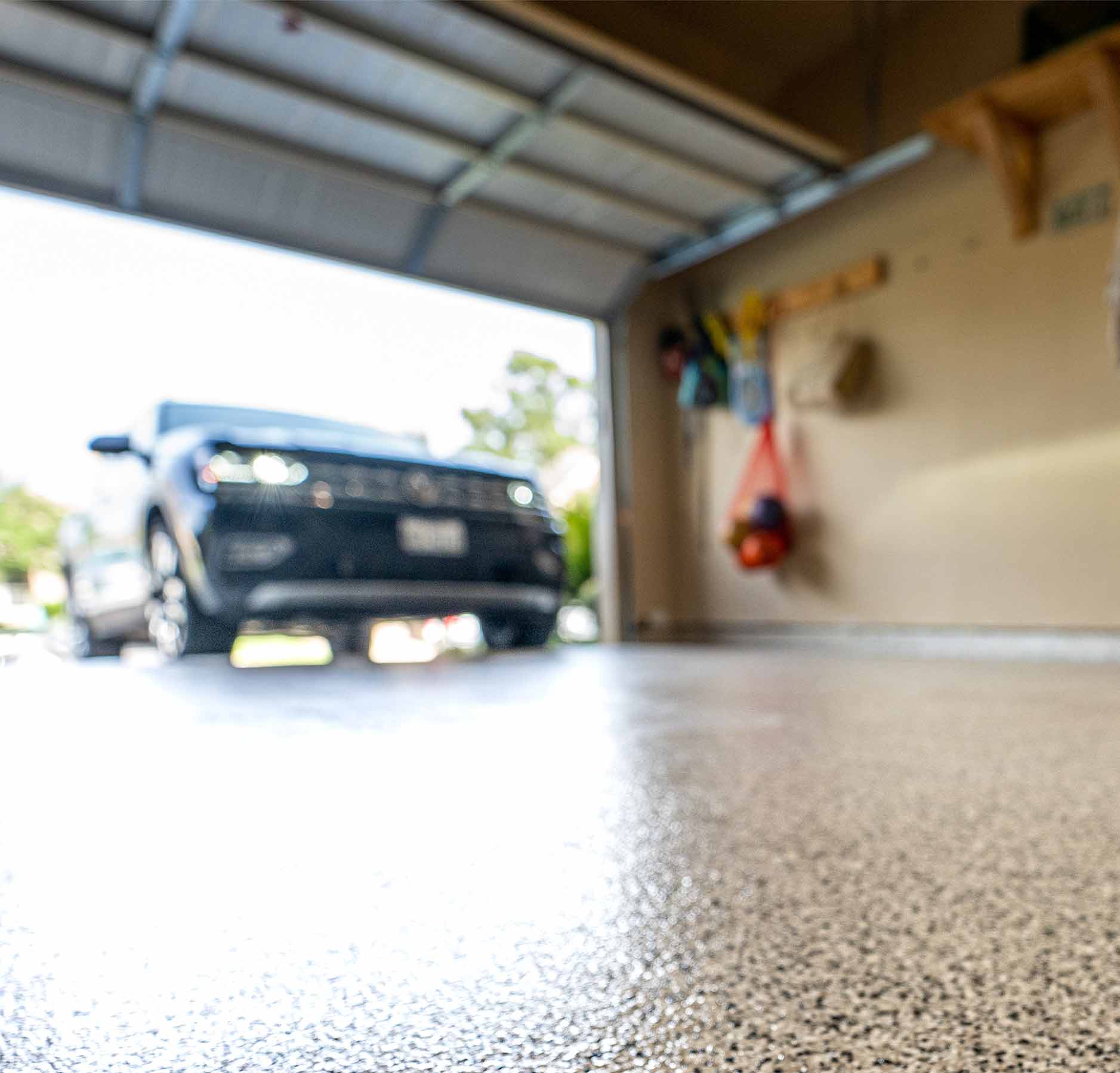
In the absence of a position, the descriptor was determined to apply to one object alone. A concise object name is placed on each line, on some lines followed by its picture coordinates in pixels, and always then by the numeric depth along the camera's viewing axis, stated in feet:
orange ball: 17.67
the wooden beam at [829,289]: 16.89
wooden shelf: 12.83
